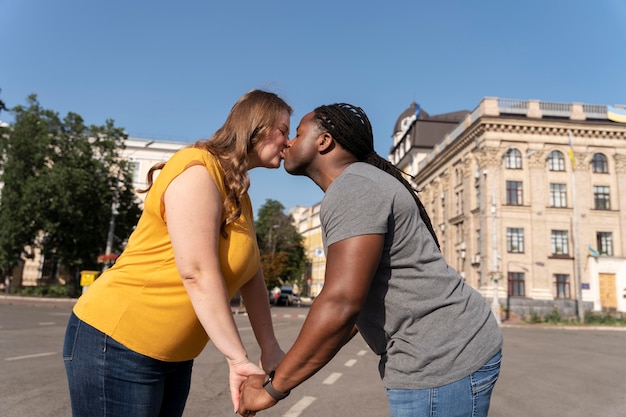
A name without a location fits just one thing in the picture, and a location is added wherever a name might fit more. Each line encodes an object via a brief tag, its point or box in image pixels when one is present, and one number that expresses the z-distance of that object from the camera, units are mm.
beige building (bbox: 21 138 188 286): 56284
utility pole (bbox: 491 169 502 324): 29730
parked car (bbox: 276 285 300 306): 48744
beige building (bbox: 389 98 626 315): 38844
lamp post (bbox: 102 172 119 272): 32847
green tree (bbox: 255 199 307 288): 48375
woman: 1767
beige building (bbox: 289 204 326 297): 99062
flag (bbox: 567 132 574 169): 34812
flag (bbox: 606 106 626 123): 41375
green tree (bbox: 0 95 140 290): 32406
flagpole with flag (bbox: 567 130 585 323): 32719
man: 1619
